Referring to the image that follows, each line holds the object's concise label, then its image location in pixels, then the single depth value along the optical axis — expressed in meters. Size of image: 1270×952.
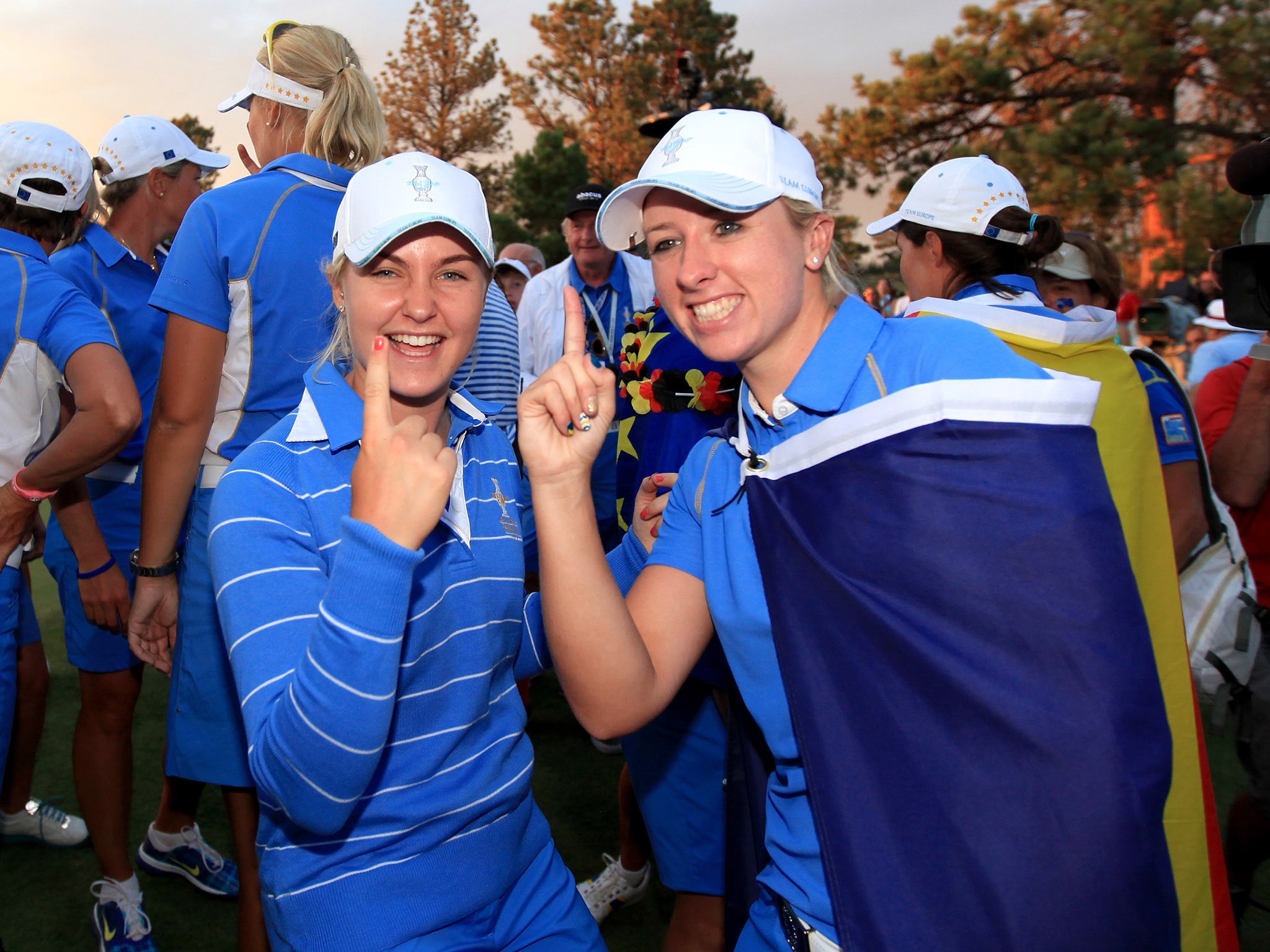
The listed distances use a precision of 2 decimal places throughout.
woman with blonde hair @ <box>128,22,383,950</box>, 2.55
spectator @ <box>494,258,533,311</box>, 8.77
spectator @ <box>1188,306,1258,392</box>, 4.98
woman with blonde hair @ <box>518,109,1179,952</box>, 1.35
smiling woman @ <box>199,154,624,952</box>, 1.39
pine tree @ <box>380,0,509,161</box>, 35.47
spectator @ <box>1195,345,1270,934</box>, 3.08
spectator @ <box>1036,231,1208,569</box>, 2.92
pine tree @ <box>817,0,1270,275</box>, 20.11
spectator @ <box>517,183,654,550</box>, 6.09
